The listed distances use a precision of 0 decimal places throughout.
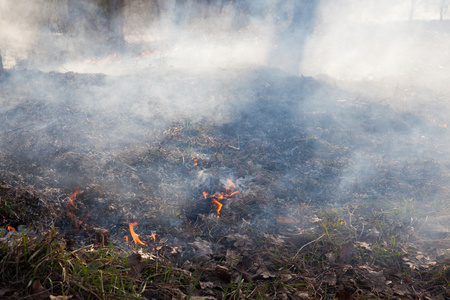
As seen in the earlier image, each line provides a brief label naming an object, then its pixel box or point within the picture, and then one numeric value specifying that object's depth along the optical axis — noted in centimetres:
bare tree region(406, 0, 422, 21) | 1379
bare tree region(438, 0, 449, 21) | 1352
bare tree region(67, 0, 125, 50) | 877
